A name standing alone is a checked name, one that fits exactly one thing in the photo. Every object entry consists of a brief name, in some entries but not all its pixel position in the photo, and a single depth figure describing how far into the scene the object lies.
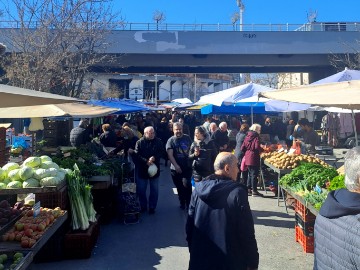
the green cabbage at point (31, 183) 5.65
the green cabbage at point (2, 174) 5.93
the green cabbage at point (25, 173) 5.76
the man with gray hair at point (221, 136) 11.95
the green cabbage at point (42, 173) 5.75
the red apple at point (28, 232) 4.46
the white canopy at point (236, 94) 10.81
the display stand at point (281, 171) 8.31
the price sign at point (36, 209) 5.01
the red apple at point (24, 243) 4.17
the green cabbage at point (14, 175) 5.84
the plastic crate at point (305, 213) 6.06
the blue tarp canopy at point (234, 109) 15.51
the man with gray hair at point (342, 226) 2.46
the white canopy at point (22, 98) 3.43
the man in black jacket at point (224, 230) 3.41
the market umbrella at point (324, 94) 4.15
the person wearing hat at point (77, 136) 11.71
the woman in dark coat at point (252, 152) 9.34
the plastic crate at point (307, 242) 6.04
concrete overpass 28.06
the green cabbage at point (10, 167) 6.14
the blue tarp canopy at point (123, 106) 14.94
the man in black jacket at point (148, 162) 8.23
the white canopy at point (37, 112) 7.69
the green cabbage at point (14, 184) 5.64
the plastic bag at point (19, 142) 12.57
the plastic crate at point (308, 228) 6.02
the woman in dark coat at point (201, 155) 7.58
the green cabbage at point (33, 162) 6.20
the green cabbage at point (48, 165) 6.17
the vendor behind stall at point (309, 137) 12.45
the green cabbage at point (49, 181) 5.64
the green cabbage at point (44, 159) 6.51
